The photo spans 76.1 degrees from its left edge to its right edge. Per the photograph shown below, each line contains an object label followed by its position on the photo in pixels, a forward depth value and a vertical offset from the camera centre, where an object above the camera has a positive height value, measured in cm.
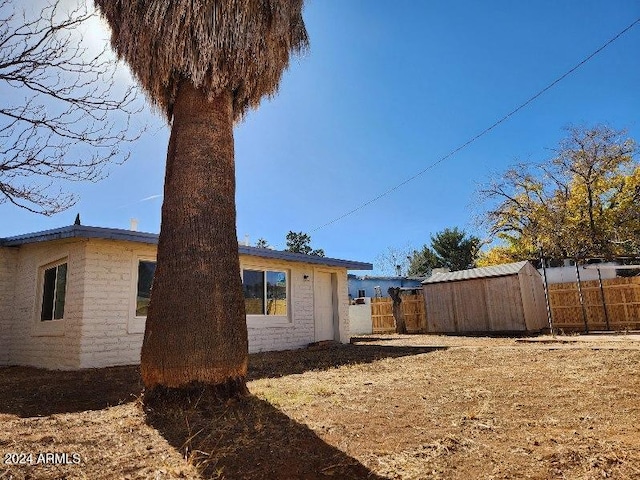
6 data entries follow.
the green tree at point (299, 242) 5081 +931
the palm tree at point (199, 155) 439 +204
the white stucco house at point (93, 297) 841 +64
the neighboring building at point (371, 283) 3553 +286
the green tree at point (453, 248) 4006 +628
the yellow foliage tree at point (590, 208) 2278 +576
